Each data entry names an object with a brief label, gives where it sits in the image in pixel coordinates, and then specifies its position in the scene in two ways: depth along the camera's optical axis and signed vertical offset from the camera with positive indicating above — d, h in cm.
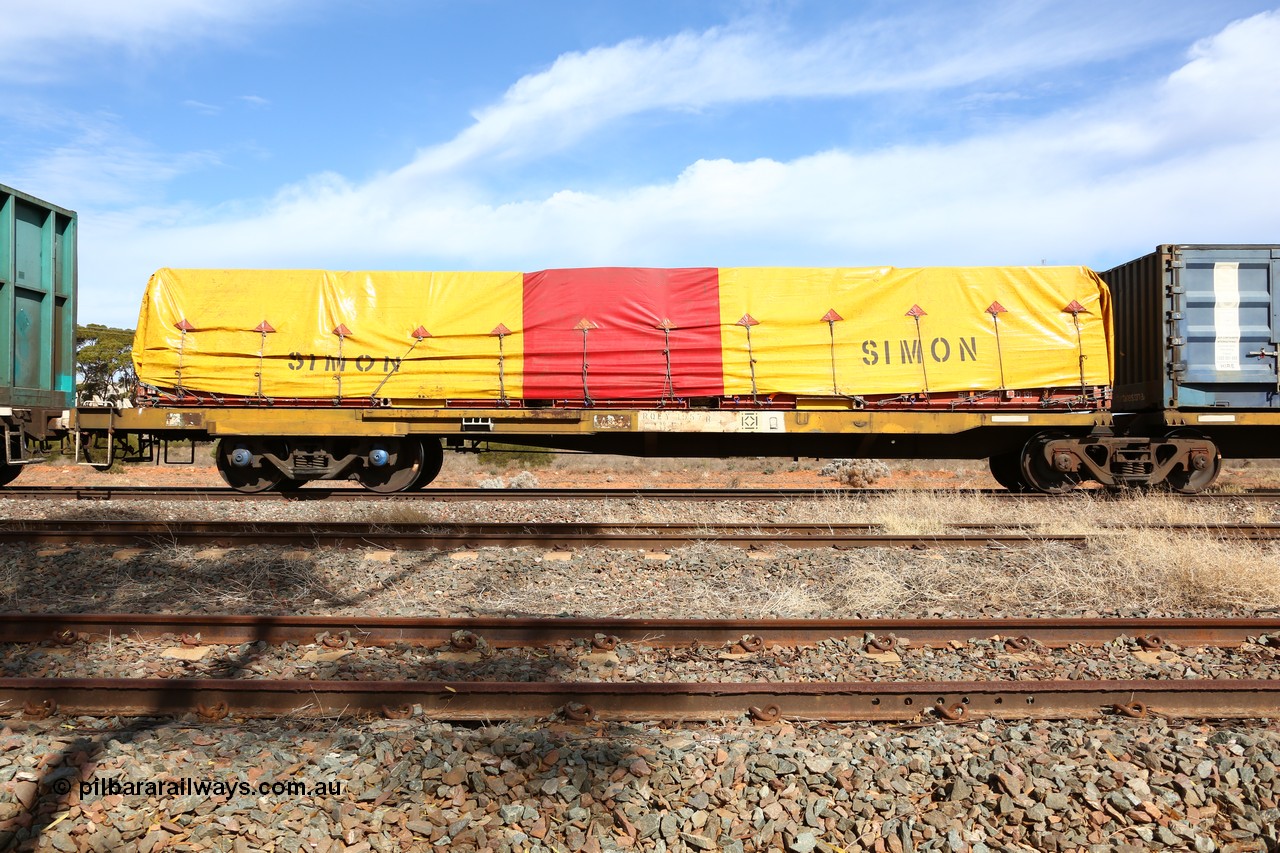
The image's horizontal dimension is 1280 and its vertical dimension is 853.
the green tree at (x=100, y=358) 2645 +286
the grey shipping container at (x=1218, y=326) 1073 +156
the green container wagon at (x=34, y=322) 983 +153
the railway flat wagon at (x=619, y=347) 1089 +129
